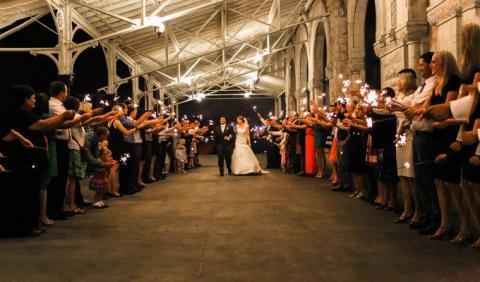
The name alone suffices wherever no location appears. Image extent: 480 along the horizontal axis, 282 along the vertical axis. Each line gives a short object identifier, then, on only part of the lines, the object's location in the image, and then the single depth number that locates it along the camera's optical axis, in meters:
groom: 14.09
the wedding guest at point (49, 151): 5.96
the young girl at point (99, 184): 7.60
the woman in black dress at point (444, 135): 4.63
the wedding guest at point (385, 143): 6.54
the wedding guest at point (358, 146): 7.35
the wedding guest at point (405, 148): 5.77
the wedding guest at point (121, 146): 8.96
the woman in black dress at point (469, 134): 4.23
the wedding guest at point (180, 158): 15.40
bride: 14.08
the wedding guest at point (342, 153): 9.16
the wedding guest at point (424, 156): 5.09
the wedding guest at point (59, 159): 6.41
